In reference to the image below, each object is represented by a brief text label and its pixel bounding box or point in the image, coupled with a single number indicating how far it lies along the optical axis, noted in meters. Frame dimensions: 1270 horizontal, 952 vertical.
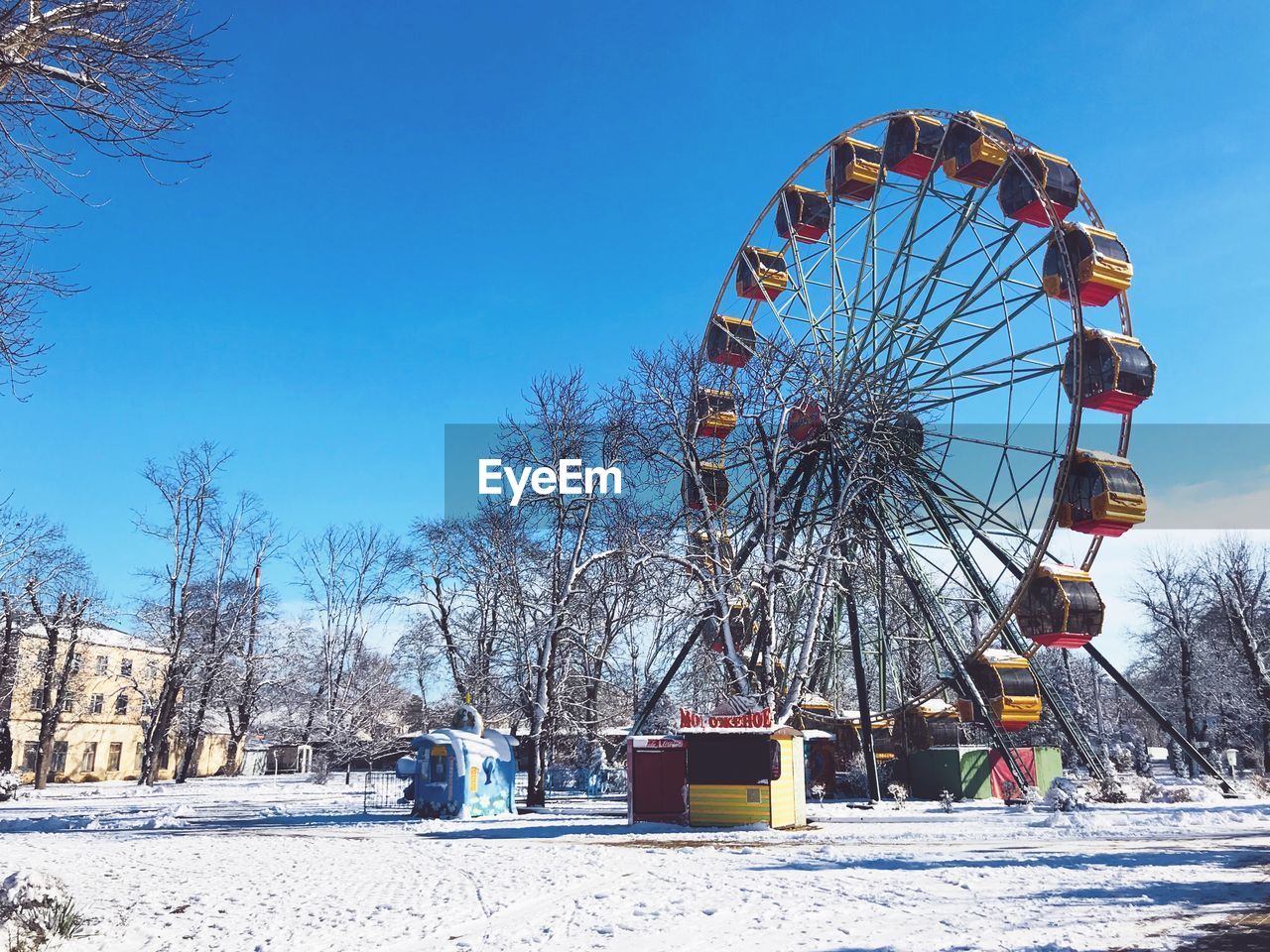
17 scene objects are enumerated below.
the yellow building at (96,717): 43.69
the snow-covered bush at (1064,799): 19.31
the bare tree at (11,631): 31.85
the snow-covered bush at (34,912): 6.59
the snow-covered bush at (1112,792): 22.42
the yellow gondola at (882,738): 29.36
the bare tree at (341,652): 37.31
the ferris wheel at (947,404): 19.98
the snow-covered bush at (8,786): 26.92
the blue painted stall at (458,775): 20.34
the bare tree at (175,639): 30.97
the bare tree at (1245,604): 33.06
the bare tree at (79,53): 6.30
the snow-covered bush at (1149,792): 22.72
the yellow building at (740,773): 17.52
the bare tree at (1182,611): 37.94
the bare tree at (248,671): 37.97
